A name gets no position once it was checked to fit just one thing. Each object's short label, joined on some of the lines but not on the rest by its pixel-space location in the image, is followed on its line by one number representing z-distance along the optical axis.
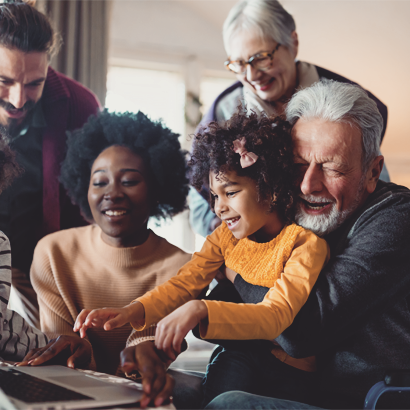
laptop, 0.84
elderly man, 1.15
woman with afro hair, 1.59
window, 4.36
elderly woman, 2.07
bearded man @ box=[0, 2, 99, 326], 1.75
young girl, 1.17
